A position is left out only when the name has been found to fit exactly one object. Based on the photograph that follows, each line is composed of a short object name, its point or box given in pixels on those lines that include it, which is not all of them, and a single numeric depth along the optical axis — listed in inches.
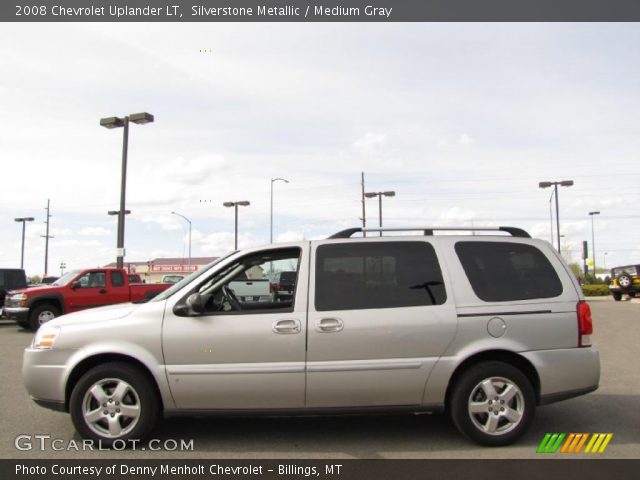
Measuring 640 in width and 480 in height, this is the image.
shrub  1499.8
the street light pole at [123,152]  793.6
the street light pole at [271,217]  1653.7
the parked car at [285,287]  202.1
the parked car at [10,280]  722.9
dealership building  3496.6
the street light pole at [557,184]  1497.3
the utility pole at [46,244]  2234.6
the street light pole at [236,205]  1784.0
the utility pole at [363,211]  1761.8
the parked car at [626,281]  1136.8
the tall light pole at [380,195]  1641.2
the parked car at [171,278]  1284.1
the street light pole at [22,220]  2202.6
